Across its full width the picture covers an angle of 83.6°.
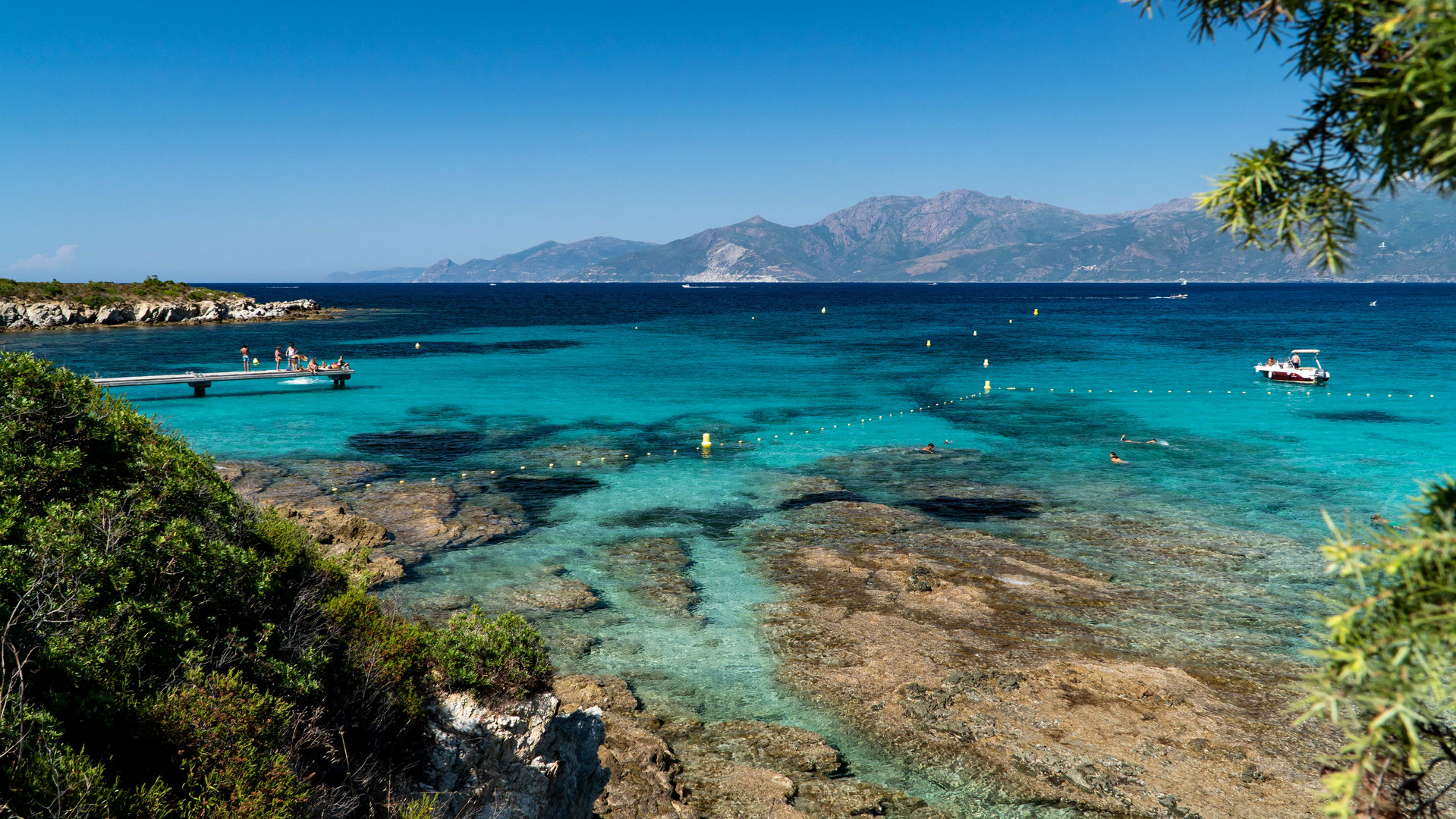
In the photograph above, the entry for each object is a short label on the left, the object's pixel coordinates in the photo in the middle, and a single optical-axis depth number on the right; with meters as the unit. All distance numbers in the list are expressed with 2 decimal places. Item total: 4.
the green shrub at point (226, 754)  6.27
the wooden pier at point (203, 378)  45.91
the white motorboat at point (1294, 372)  52.62
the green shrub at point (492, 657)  9.09
